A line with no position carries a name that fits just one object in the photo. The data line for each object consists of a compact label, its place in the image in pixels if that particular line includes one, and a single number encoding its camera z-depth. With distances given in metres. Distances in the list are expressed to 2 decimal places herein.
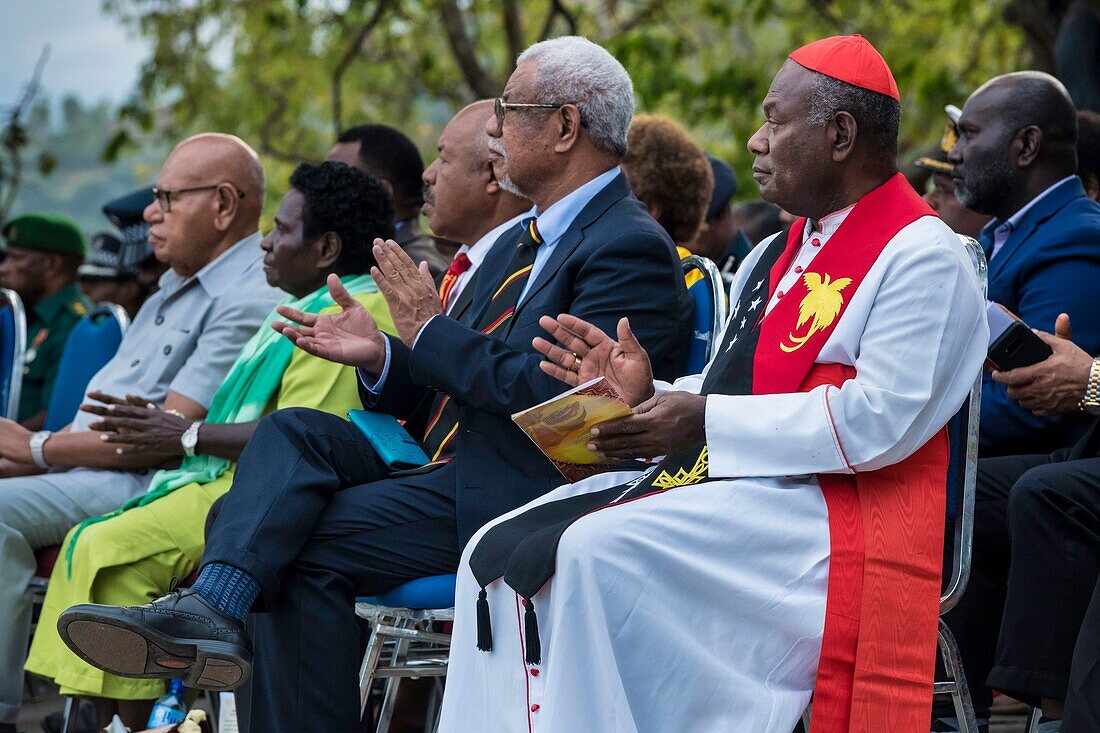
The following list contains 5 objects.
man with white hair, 6.98
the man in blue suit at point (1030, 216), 8.12
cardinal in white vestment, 5.78
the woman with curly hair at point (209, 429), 8.92
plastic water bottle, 8.44
